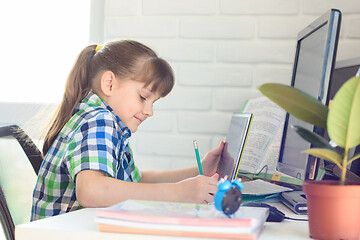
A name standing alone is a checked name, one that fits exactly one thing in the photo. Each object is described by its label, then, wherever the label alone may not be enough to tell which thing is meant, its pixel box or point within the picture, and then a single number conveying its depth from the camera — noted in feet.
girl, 3.76
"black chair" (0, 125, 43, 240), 4.24
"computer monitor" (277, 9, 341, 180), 3.36
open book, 5.64
